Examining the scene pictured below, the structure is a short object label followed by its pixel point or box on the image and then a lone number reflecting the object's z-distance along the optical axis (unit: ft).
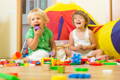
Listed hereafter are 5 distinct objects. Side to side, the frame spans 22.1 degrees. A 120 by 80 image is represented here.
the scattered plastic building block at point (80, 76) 4.23
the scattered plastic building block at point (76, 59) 7.58
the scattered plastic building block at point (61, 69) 5.11
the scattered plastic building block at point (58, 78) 3.24
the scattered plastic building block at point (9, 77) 3.47
